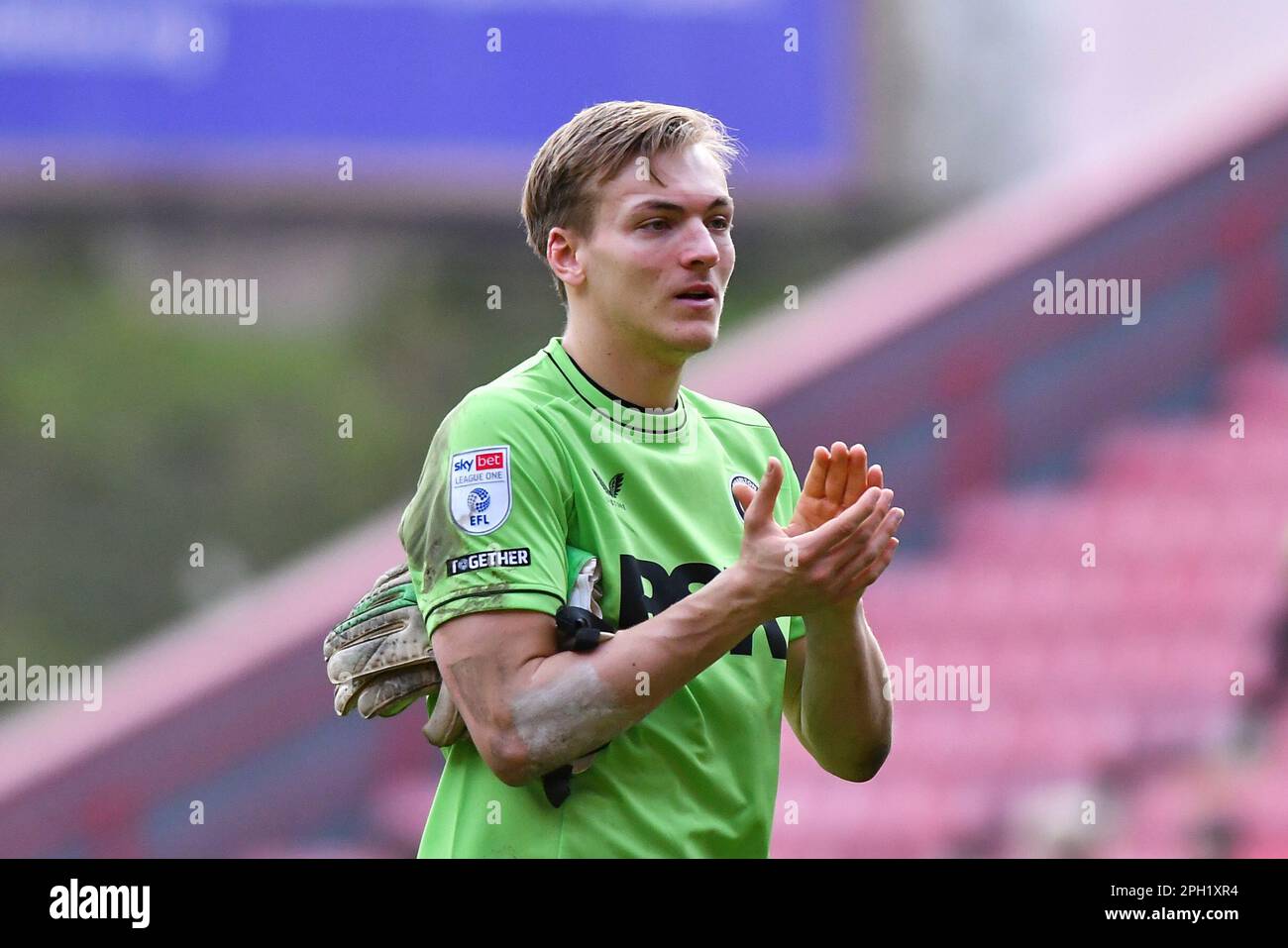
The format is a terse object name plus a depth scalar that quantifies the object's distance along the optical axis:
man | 4.48
